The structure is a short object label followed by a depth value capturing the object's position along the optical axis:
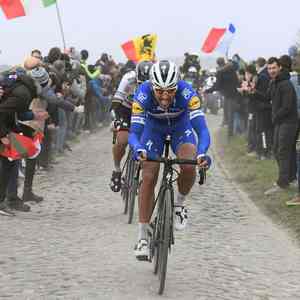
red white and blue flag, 27.61
